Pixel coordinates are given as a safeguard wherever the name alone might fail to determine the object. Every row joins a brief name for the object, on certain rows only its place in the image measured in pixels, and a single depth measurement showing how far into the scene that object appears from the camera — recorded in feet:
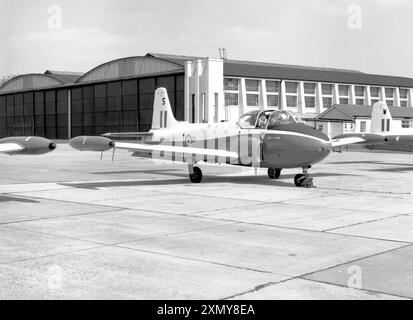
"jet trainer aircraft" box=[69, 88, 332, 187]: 54.14
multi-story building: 179.83
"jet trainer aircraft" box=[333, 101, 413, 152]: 73.77
